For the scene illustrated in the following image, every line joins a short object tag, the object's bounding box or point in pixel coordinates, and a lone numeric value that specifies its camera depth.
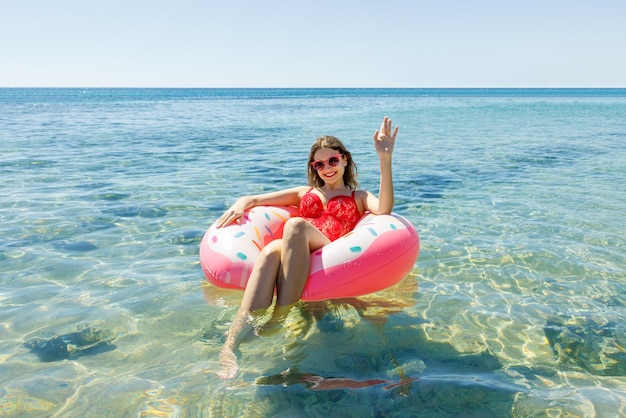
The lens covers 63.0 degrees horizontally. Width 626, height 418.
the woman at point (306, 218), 3.05
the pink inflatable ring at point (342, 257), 3.23
